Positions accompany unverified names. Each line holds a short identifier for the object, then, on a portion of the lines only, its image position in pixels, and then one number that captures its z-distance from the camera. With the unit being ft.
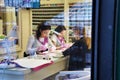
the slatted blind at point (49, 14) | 8.87
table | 6.32
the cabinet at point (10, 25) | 9.54
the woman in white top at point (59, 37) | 8.33
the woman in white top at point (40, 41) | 9.04
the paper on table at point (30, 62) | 6.96
